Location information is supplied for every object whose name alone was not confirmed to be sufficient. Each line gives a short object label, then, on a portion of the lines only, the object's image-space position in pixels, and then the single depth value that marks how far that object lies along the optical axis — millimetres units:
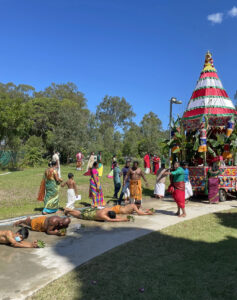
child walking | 8270
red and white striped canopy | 11086
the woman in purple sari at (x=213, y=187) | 10203
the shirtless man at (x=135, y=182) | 8234
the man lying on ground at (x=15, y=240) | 5023
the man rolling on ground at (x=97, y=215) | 6942
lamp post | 15336
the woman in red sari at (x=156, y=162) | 19391
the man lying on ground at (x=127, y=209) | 7688
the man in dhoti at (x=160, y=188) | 11055
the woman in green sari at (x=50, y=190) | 7801
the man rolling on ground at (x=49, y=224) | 5928
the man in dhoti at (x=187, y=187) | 10039
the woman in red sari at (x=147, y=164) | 19703
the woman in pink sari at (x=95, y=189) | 8438
